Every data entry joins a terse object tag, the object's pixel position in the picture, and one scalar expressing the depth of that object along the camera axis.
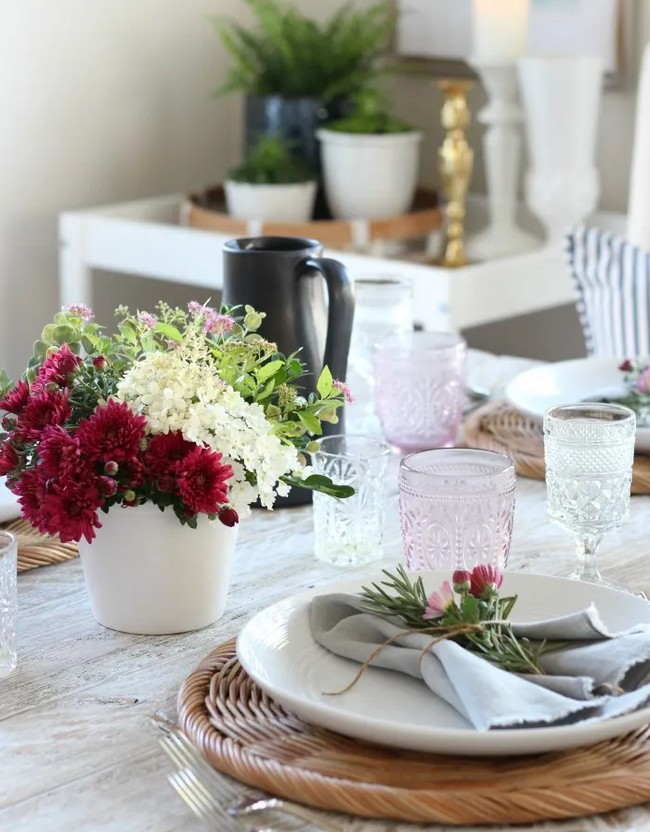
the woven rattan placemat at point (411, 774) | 1.53
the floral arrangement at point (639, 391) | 2.23
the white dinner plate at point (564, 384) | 2.32
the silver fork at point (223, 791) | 1.53
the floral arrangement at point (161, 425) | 1.72
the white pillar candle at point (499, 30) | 3.57
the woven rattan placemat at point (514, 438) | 2.18
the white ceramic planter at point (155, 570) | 1.78
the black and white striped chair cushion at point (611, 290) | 3.02
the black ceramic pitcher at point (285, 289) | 2.05
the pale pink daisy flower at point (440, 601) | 1.65
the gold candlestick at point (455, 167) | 3.45
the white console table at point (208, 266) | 3.21
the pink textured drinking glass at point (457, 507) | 1.82
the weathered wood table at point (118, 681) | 1.56
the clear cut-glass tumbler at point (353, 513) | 1.96
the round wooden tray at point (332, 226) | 3.55
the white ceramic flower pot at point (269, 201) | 3.65
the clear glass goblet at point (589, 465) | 1.86
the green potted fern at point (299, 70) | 3.81
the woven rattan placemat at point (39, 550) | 1.94
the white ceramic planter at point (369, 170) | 3.69
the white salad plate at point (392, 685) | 1.54
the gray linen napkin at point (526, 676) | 1.56
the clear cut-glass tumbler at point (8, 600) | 1.73
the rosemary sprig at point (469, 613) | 1.63
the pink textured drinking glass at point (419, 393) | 2.23
